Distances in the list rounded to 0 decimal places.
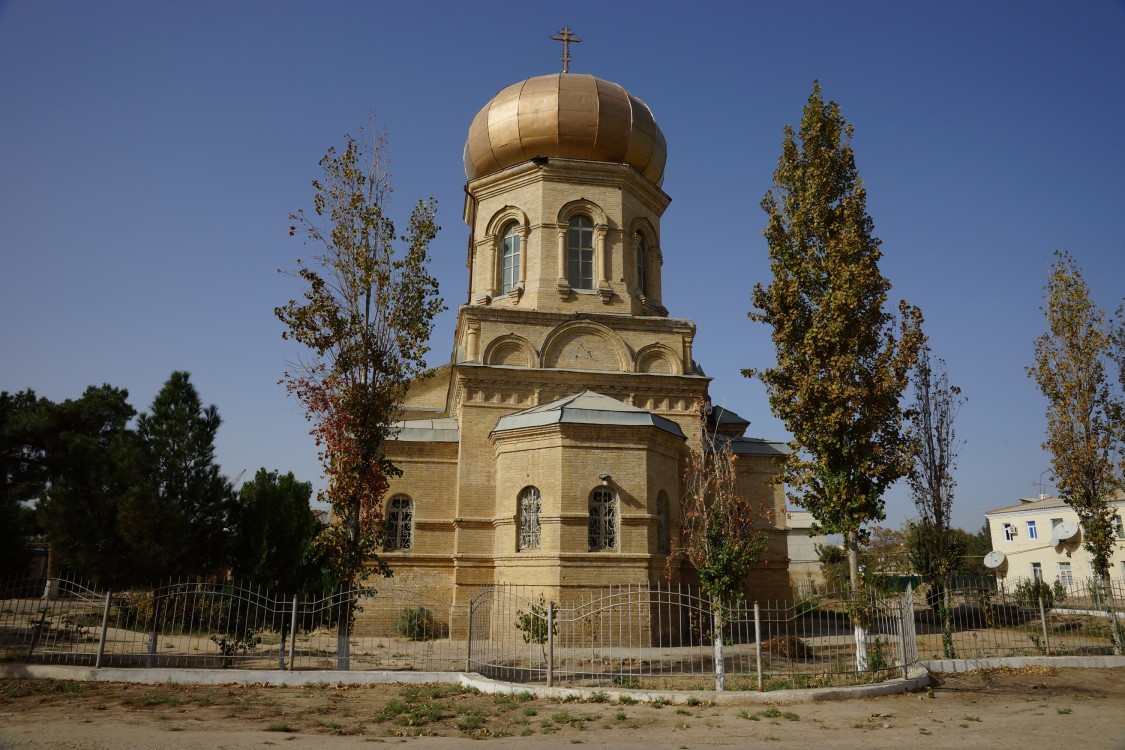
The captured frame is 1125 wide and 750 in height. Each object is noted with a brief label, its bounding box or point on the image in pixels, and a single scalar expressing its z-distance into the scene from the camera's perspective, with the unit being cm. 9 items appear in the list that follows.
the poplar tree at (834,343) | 1155
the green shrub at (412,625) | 1558
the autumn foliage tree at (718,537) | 1110
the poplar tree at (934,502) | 1399
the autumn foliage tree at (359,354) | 1179
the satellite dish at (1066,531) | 2600
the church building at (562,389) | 1500
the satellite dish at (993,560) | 2682
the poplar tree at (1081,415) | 1459
